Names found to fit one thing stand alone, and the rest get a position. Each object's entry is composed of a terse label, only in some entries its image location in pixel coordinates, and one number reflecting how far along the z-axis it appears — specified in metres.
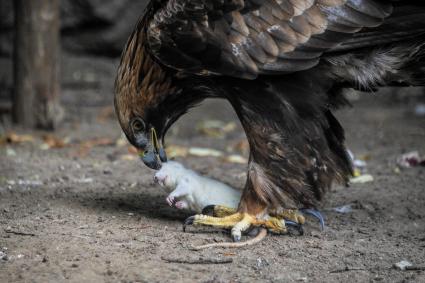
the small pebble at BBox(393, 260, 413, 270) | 7.91
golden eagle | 8.49
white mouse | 9.23
